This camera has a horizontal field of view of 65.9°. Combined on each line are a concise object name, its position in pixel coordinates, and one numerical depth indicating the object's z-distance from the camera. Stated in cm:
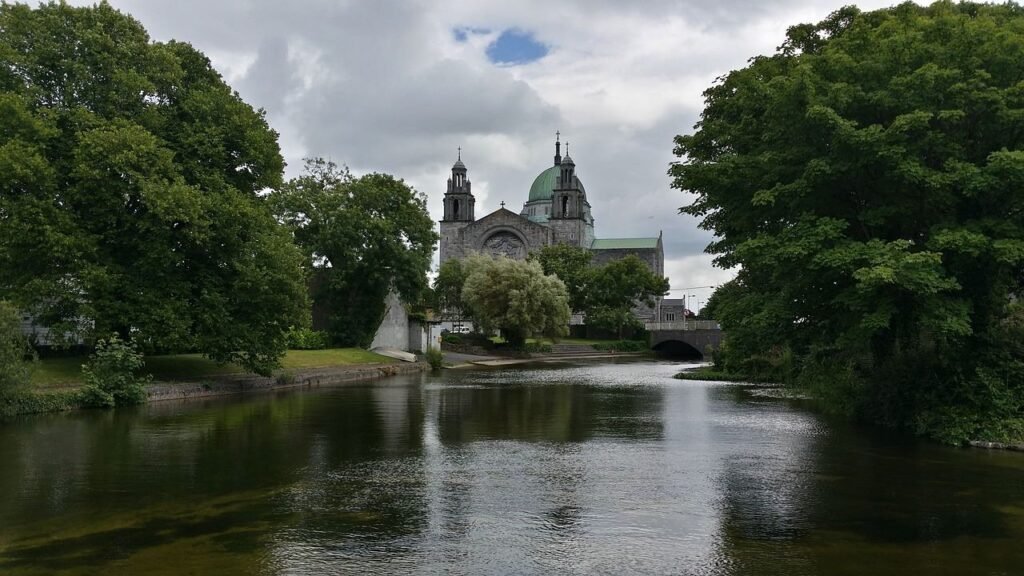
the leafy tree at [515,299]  6875
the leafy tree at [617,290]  8844
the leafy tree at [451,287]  8188
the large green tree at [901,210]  1650
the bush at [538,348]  7462
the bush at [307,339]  4524
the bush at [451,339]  7444
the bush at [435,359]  5348
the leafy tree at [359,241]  4856
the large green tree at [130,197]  2441
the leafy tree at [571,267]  9112
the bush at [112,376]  2347
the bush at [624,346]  8444
